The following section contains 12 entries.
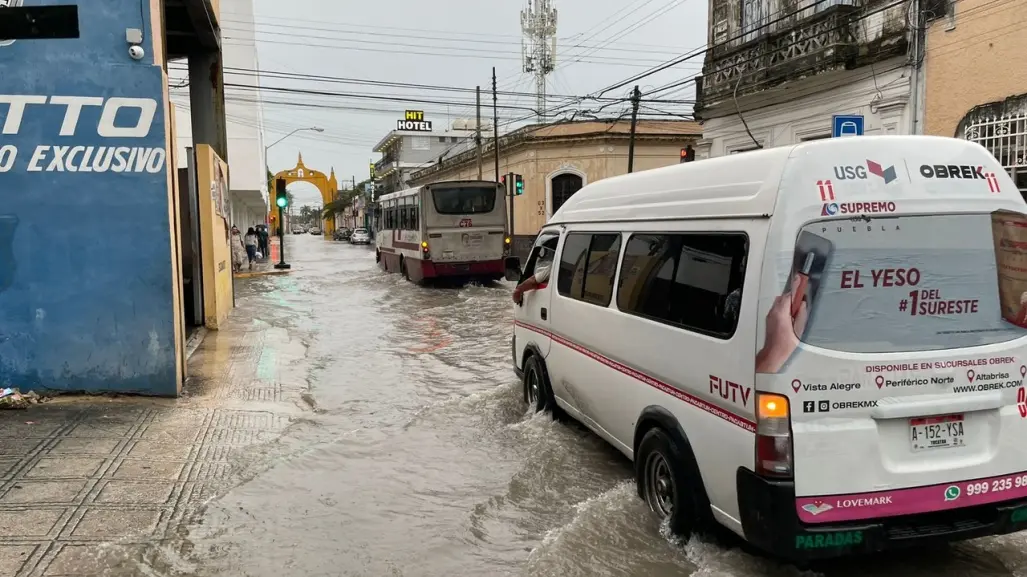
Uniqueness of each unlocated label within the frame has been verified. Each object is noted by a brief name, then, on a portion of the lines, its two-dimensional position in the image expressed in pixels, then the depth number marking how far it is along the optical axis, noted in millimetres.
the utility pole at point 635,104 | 22594
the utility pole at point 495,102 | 31784
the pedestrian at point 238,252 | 24219
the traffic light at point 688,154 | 18692
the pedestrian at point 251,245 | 28894
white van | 3311
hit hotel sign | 87375
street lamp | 26697
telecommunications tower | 49469
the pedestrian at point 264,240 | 37344
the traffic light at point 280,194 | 26864
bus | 19641
